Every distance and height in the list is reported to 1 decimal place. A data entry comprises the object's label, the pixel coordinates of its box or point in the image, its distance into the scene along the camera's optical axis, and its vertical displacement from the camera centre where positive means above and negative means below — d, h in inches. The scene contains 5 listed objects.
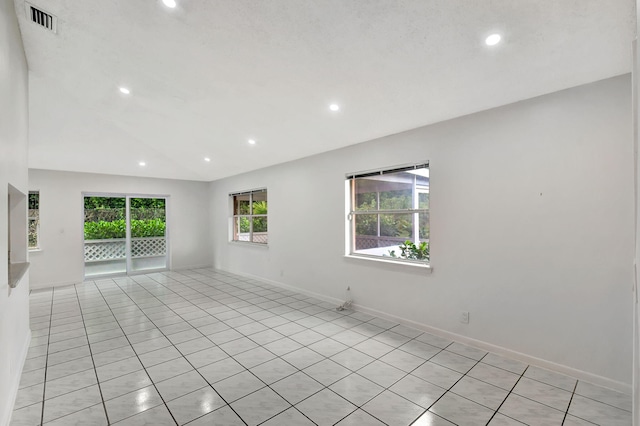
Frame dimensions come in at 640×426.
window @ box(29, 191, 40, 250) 222.4 -4.1
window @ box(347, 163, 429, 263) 139.4 +0.6
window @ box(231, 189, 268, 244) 246.1 -1.1
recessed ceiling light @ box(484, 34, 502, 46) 76.7 +46.8
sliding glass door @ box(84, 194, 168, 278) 255.1 -17.8
